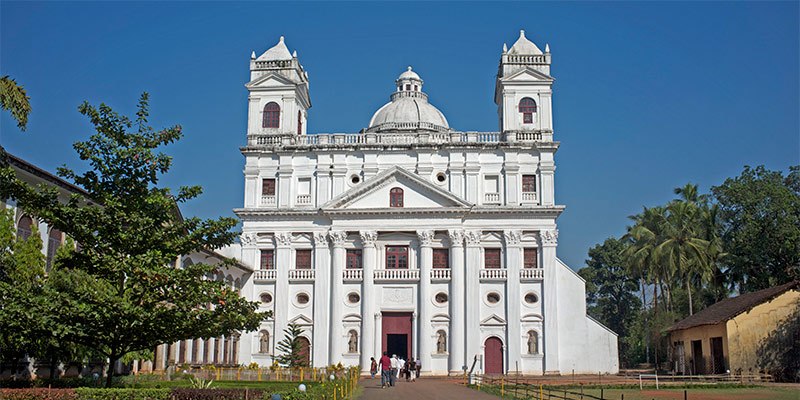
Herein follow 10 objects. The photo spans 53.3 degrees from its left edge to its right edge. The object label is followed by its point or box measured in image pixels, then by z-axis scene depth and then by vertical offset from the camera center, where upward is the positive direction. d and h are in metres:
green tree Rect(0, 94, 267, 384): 23.28 +2.62
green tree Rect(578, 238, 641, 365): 93.88 +6.54
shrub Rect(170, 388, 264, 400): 23.03 -1.48
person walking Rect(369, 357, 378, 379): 44.24 -1.38
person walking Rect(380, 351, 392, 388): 37.72 -1.07
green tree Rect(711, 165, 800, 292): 50.78 +7.63
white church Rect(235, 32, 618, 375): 50.72 +6.41
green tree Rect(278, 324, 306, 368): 46.03 -0.31
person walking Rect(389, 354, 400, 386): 38.41 -1.50
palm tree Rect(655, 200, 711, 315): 56.12 +6.59
